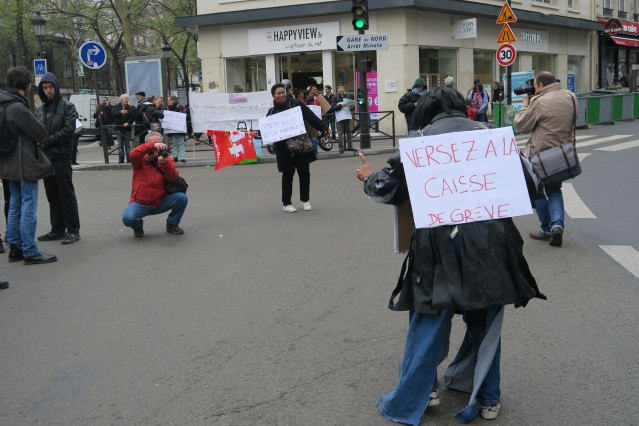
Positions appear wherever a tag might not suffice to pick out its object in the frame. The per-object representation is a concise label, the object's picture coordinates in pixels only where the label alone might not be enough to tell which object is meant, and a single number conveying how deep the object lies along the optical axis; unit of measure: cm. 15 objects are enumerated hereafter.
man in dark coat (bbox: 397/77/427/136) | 1480
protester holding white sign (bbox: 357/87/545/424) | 325
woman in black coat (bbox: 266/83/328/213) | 962
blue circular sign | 1736
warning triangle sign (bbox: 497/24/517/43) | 1797
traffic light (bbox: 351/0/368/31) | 1634
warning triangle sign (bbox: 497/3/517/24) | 1734
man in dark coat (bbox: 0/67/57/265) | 698
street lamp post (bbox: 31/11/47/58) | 2445
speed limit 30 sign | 1827
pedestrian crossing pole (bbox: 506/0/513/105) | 2014
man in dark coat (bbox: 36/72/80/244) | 799
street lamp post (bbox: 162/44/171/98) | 3250
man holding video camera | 720
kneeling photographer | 818
